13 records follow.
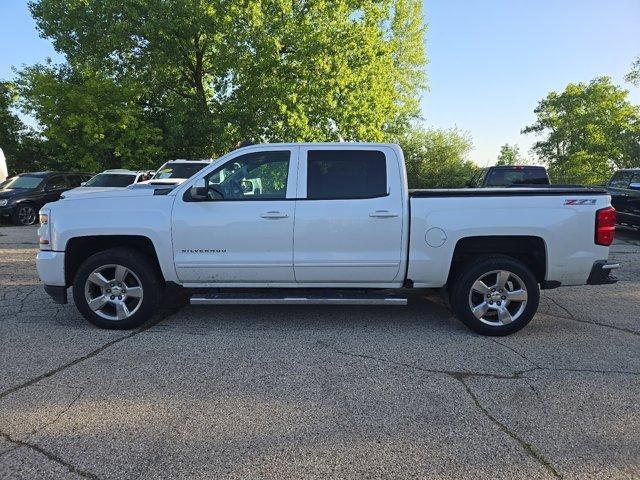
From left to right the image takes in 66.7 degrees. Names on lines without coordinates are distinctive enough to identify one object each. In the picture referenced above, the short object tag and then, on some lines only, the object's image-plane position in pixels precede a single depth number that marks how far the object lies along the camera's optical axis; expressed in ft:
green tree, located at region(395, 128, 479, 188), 96.99
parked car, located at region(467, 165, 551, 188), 42.45
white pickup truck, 15.71
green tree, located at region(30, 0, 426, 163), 69.26
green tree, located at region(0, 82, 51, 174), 94.07
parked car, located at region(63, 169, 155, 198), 48.37
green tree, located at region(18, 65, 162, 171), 73.77
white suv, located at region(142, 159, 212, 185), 44.50
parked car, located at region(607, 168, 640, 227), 39.94
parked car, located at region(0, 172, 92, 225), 49.11
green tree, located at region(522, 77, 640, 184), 124.49
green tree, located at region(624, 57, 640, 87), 116.78
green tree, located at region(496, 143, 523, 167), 177.64
